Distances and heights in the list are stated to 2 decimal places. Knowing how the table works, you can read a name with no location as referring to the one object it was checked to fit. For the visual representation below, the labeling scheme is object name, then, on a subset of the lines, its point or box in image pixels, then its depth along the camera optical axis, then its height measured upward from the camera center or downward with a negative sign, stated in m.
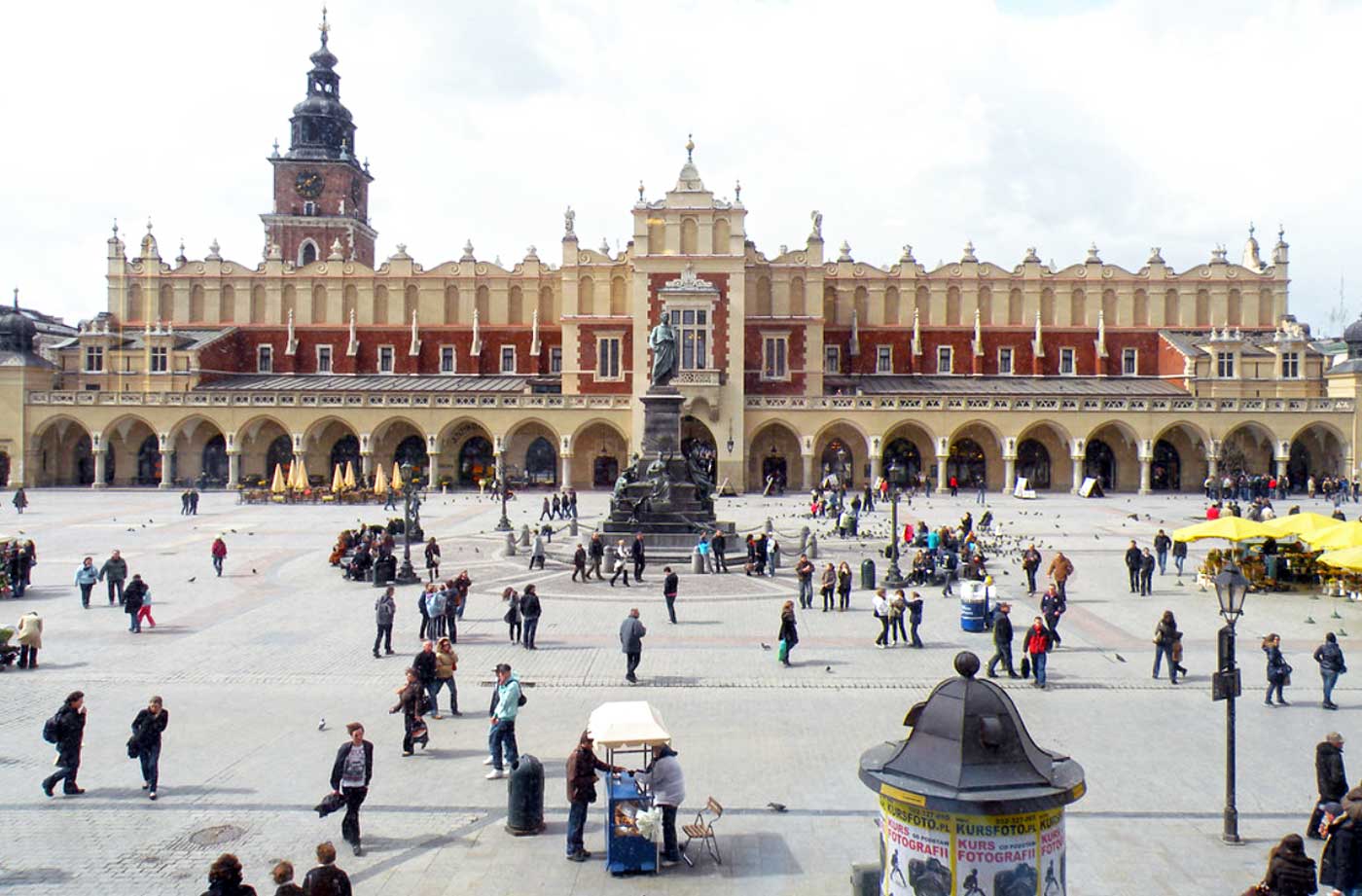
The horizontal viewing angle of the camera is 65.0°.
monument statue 33.09 +3.04
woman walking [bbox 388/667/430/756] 12.34 -3.10
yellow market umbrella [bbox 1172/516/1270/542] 25.25 -1.91
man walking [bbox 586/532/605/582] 26.27 -2.54
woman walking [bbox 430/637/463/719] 14.21 -2.90
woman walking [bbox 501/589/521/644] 18.81 -2.89
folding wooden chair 9.60 -3.45
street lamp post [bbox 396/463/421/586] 25.94 -2.93
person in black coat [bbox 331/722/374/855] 9.84 -3.03
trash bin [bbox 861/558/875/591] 25.52 -3.04
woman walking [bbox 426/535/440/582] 25.31 -2.66
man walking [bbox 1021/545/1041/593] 24.95 -2.68
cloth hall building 56.03 +4.69
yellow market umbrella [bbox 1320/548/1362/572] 21.44 -2.21
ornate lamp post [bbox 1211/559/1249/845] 10.01 -2.16
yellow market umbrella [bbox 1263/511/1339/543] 24.73 -1.75
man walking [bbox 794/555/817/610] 22.41 -2.73
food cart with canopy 9.43 -3.11
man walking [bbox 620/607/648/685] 15.80 -2.84
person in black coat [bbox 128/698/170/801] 10.97 -3.00
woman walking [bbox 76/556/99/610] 22.05 -2.69
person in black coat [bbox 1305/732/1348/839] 10.23 -3.08
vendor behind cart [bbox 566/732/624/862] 9.73 -3.11
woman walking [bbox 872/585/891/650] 18.83 -2.94
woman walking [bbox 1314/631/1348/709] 14.52 -2.88
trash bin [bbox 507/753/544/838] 10.12 -3.31
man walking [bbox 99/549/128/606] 22.53 -2.61
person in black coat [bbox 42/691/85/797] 11.03 -3.09
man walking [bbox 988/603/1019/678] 16.56 -2.95
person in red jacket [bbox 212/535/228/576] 25.98 -2.50
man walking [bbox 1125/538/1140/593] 24.36 -2.63
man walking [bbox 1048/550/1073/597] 21.95 -2.50
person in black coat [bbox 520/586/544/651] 18.33 -2.83
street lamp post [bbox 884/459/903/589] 25.28 -2.75
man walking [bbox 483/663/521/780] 11.82 -3.06
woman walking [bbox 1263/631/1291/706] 14.61 -2.99
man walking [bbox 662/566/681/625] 20.59 -2.70
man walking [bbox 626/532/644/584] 26.09 -2.66
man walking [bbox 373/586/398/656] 17.86 -2.76
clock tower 77.38 +18.84
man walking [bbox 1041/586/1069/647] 18.28 -2.76
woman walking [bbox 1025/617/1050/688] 15.92 -2.93
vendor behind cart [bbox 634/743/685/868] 9.60 -3.10
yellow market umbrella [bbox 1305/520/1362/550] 22.88 -1.90
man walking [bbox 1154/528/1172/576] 27.97 -2.53
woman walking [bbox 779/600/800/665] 17.14 -2.95
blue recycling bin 20.56 -3.06
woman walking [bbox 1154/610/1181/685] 16.22 -2.85
